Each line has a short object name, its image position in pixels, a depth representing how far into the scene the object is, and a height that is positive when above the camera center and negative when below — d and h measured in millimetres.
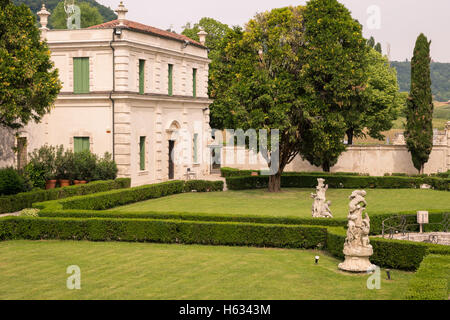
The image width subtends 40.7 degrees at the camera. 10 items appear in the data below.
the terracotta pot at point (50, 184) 37875 -1897
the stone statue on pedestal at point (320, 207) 28250 -2535
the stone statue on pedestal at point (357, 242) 20484 -3040
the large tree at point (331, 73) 41188 +5493
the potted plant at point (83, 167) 38156 -840
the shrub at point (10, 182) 31953 -1495
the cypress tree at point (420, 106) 52500 +4078
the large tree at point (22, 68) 29953 +4369
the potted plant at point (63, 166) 37844 -777
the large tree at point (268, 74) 40875 +5449
